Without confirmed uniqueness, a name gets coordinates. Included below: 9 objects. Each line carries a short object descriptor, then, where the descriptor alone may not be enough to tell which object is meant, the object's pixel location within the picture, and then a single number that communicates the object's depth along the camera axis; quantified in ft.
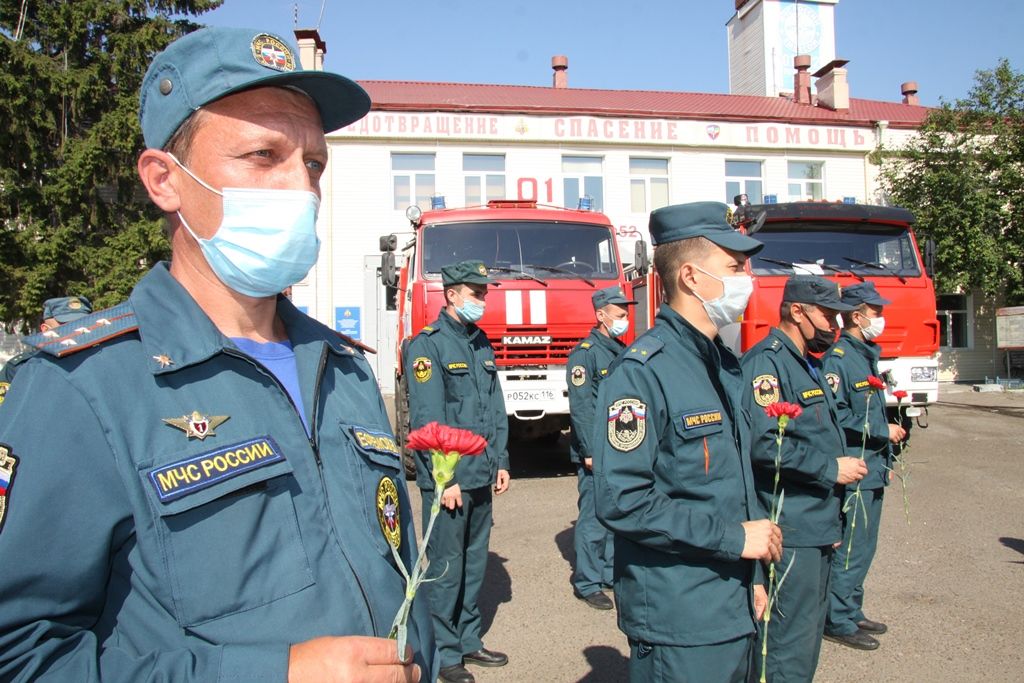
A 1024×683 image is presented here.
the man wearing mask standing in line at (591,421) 17.13
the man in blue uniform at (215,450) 3.16
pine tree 56.65
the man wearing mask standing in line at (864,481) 14.48
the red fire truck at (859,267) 27.86
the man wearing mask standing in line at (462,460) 13.50
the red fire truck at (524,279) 26.63
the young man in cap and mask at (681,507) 7.19
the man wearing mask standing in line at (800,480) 10.38
